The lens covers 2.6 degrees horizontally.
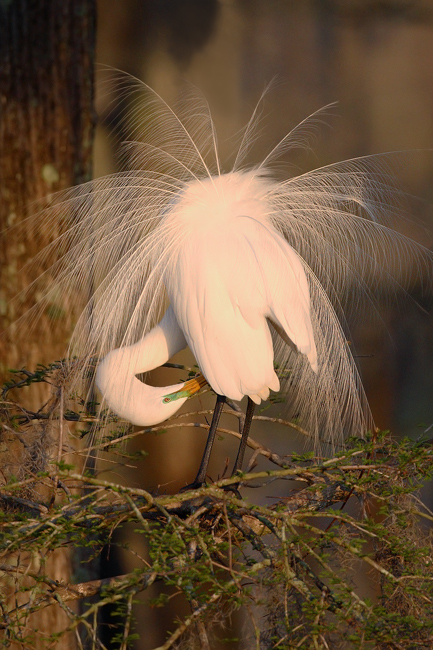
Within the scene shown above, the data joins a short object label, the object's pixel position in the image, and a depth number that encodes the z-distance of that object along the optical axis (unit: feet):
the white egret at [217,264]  53.45
